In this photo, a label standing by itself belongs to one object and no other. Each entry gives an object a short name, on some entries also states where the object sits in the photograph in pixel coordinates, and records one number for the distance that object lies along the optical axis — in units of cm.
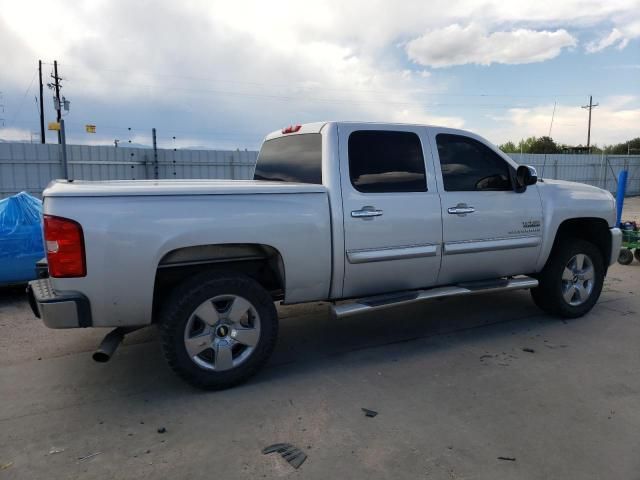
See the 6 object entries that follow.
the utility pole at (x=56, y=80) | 3466
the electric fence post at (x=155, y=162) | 1547
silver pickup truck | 324
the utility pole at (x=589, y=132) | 5922
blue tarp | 581
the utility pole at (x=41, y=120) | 3400
